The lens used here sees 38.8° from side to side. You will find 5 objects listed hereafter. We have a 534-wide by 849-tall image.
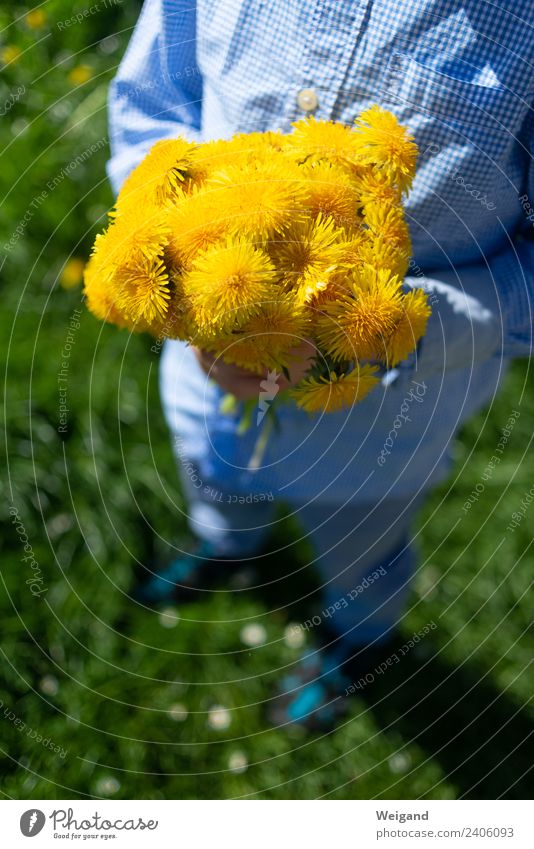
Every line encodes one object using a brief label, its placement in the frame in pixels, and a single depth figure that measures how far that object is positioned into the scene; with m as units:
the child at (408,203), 0.97
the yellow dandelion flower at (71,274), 2.05
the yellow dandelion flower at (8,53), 2.07
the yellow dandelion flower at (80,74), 2.15
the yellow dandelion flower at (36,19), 2.09
